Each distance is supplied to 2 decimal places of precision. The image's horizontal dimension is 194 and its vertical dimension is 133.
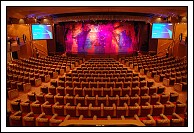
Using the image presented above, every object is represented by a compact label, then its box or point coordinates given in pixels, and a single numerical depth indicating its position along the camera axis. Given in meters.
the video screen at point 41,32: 11.94
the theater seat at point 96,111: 4.14
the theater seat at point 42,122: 3.51
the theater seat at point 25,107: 4.49
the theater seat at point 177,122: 3.48
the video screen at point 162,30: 11.80
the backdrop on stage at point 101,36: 14.50
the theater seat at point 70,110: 4.19
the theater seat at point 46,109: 4.30
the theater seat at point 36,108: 4.38
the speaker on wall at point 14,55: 11.35
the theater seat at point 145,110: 4.19
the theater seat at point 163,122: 3.40
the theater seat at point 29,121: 3.58
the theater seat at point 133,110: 4.17
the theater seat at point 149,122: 3.33
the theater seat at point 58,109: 4.25
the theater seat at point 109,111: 4.15
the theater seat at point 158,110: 4.22
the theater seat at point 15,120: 3.66
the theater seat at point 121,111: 4.14
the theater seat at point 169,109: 4.26
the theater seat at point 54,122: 3.42
